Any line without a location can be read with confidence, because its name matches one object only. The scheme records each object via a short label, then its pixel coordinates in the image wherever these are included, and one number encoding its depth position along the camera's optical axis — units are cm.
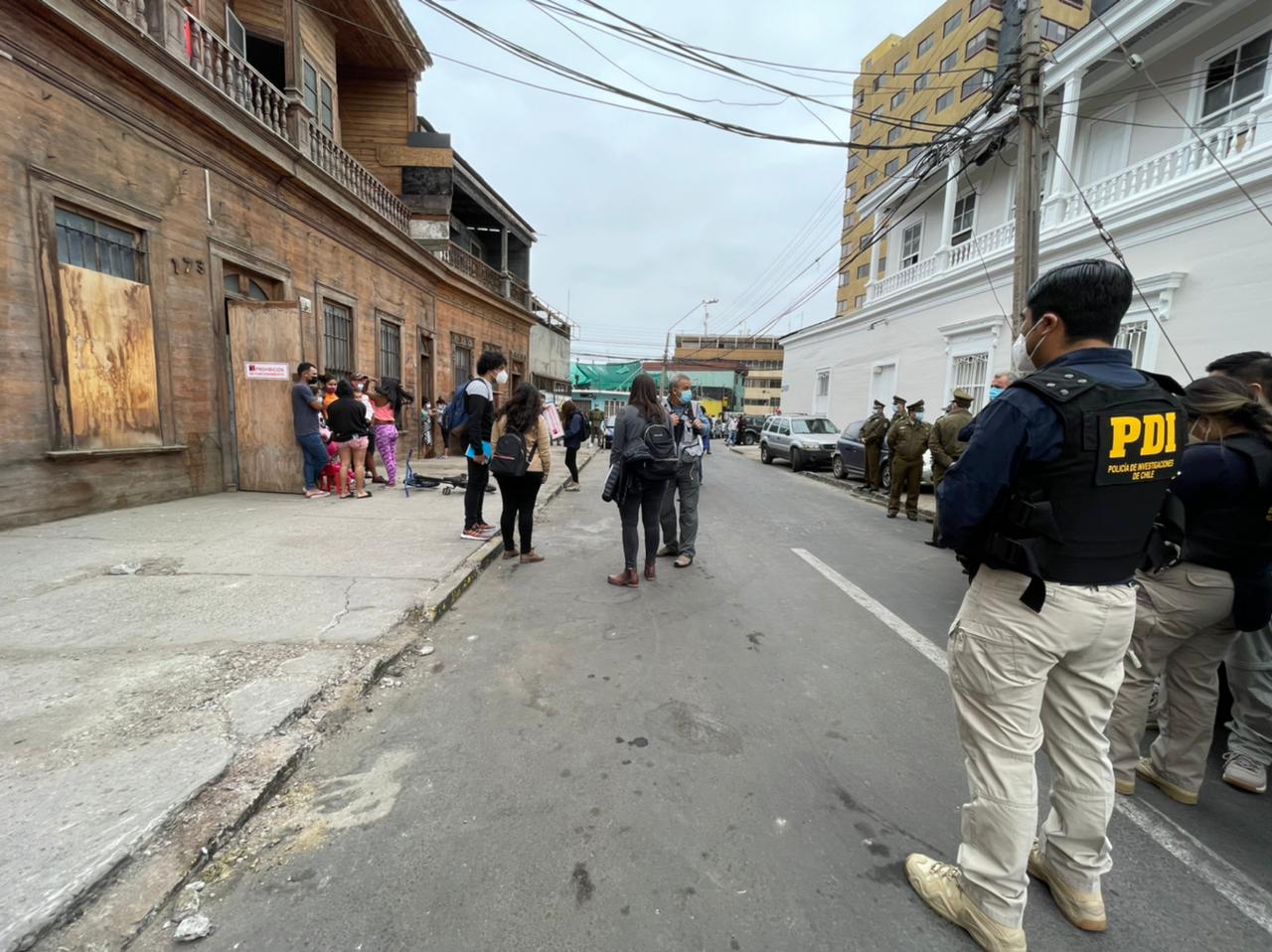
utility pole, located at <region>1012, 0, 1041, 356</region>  756
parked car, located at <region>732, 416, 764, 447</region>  3216
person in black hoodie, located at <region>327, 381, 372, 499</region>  770
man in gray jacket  567
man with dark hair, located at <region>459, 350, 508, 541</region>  598
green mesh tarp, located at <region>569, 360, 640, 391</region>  3316
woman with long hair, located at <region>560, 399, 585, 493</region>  1161
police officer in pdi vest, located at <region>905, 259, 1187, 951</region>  161
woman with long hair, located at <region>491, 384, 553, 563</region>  529
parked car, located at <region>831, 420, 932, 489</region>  1306
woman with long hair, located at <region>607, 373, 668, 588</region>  491
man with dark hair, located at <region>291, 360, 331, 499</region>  766
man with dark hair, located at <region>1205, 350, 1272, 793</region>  246
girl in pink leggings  922
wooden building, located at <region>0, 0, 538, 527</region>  551
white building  841
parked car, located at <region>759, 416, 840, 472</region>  1598
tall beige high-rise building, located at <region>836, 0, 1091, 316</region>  3797
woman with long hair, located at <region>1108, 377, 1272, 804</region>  220
